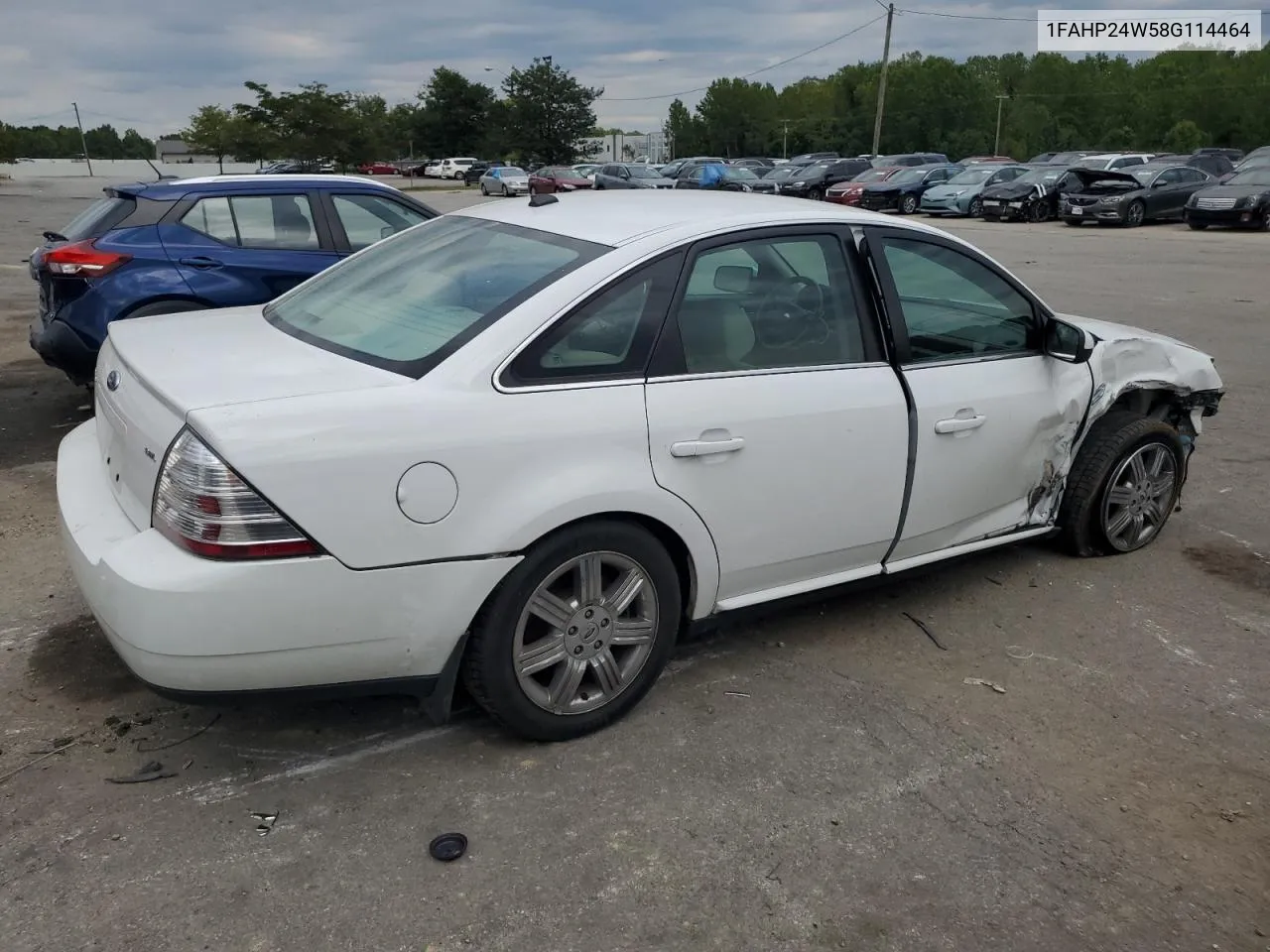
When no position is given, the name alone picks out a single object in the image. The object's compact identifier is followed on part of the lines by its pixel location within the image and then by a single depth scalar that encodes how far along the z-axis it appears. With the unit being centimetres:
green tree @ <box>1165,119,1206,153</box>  7312
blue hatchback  673
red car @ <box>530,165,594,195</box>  3653
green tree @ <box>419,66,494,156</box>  8388
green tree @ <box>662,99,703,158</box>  10738
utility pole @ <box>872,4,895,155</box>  5125
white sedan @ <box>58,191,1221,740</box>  269
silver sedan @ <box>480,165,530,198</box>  4409
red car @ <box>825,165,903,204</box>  3192
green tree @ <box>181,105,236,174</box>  5441
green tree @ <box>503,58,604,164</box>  7256
